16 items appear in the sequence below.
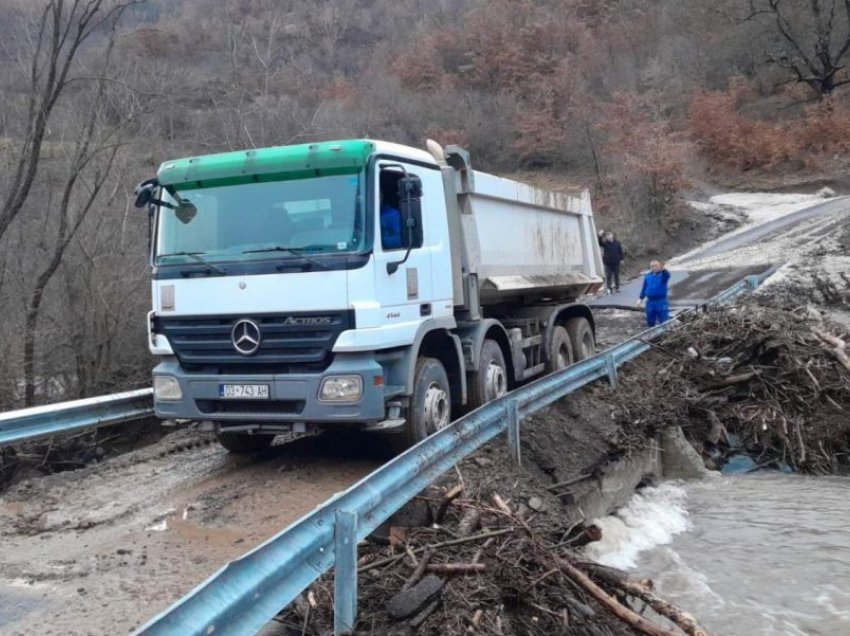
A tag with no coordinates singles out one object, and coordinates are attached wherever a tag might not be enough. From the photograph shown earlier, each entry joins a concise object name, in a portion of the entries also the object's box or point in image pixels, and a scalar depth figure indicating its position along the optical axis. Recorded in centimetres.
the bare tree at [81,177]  1087
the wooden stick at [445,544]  419
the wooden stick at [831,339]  1113
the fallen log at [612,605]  390
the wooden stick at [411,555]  418
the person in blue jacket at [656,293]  1414
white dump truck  605
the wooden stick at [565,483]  635
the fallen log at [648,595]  387
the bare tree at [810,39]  4319
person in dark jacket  2108
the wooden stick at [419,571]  396
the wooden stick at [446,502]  487
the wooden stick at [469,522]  468
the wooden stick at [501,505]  480
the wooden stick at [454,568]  409
